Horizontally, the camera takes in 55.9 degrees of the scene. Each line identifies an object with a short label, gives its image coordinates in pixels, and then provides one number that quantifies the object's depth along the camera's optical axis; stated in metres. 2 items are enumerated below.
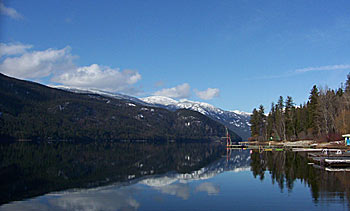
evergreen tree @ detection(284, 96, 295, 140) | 136.39
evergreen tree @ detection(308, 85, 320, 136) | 115.22
